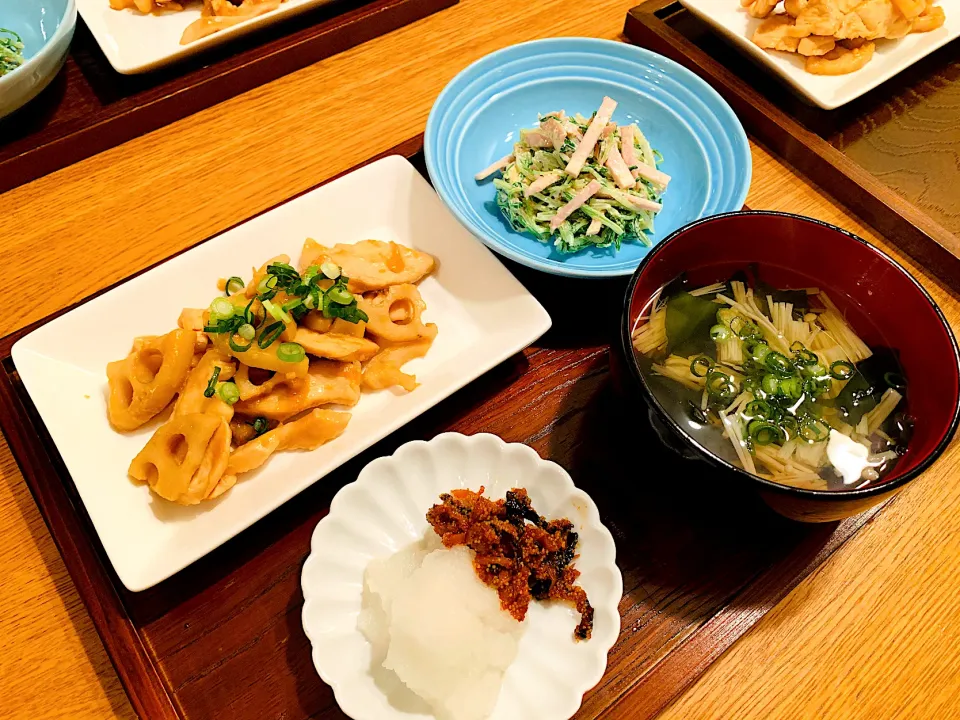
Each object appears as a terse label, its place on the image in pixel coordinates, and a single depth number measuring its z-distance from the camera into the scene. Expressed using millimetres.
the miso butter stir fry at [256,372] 281
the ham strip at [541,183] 368
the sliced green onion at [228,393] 291
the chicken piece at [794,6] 416
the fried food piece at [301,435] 287
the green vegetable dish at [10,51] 392
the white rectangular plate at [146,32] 396
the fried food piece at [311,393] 302
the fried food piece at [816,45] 413
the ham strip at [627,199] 367
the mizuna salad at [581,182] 366
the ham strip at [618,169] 372
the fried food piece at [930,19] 428
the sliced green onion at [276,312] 298
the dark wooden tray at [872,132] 371
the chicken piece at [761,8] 425
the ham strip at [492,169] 384
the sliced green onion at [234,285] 329
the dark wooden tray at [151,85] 381
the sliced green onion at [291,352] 294
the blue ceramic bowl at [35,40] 359
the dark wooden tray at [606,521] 252
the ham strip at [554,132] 380
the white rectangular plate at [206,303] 271
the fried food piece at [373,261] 333
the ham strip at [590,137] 375
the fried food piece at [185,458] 270
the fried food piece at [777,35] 417
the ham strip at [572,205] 363
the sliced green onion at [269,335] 299
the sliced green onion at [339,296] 309
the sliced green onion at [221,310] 298
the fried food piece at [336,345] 307
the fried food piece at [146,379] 294
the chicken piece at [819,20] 409
